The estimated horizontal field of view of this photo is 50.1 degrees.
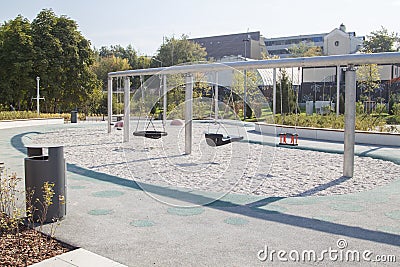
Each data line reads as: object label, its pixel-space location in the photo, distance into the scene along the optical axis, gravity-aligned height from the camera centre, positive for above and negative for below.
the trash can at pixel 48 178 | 4.83 -0.71
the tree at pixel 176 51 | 49.28 +7.54
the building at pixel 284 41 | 90.13 +16.19
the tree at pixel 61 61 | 28.30 +3.71
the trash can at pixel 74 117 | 25.75 -0.09
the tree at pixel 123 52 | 59.44 +9.92
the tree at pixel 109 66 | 50.00 +5.83
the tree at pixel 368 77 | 27.31 +2.53
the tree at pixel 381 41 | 54.22 +9.54
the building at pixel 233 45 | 71.56 +12.36
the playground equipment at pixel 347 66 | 7.27 +0.96
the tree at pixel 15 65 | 26.89 +3.21
